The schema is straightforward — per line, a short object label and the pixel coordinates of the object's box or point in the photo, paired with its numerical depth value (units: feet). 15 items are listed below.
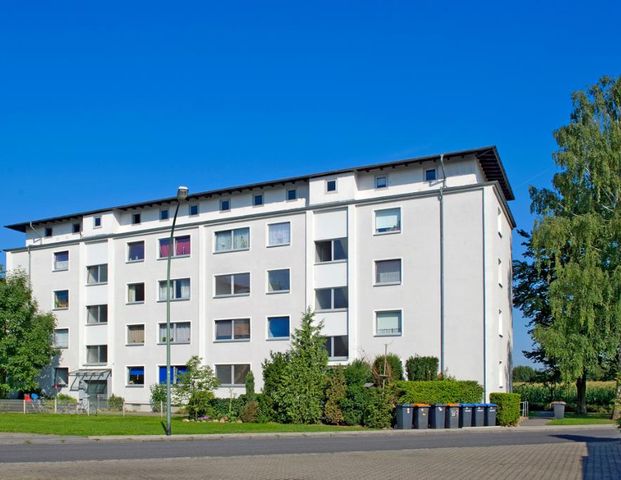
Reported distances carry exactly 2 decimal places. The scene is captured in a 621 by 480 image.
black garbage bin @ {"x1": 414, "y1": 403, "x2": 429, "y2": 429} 111.86
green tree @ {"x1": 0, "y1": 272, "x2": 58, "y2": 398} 160.86
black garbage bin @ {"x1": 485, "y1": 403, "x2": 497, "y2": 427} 115.44
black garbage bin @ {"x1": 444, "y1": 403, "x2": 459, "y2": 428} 112.27
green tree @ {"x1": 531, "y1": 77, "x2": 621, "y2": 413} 130.72
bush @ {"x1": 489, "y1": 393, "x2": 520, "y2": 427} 117.91
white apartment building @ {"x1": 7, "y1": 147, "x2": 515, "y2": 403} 131.34
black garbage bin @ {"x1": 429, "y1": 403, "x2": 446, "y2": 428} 111.86
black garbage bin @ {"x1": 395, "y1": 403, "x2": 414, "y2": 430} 111.65
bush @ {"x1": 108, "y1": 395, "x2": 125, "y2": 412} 160.15
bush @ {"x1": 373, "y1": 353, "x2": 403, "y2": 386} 122.31
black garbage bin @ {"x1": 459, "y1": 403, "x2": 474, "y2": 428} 113.70
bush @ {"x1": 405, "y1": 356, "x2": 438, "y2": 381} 127.13
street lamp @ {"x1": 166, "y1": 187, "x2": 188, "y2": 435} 91.64
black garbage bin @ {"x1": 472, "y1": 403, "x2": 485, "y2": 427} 114.73
